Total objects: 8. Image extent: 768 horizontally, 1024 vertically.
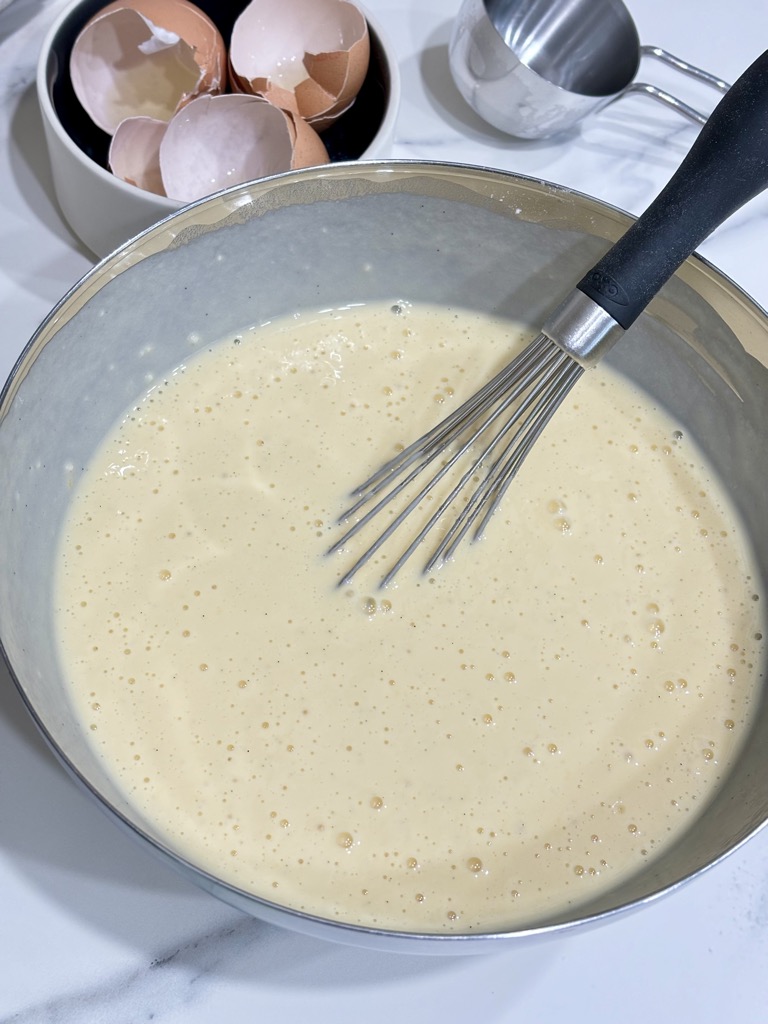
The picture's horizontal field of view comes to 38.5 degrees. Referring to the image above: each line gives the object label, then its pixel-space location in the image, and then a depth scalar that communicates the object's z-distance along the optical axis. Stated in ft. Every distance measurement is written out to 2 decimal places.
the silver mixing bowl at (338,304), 2.07
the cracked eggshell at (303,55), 2.68
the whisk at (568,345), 2.10
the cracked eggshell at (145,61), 2.60
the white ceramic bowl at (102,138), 2.40
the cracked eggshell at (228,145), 2.54
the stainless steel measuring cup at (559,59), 2.87
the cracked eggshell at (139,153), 2.56
